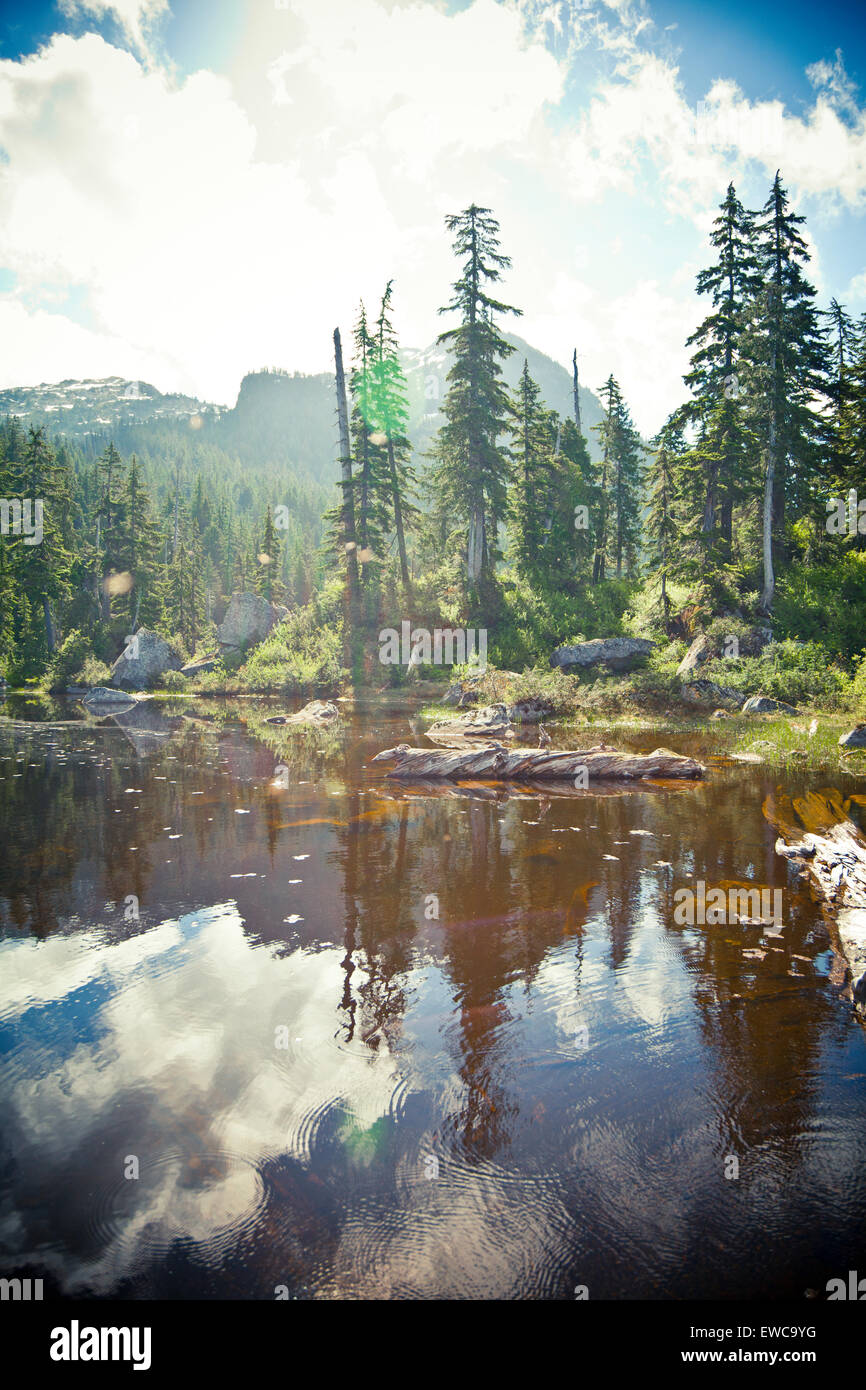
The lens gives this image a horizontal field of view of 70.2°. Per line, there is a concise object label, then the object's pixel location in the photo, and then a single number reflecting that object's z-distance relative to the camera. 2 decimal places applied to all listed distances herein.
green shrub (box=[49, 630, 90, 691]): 46.16
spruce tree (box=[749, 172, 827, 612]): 27.77
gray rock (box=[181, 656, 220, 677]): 48.84
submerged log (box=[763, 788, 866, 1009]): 7.24
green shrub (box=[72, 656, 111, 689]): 46.41
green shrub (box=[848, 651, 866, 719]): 21.45
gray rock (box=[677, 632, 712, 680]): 26.97
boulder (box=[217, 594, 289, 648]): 49.62
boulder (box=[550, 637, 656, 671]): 29.36
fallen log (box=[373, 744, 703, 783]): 16.20
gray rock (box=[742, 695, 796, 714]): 23.17
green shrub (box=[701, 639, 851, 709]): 23.45
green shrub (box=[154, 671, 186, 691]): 46.56
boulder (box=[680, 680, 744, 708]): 24.88
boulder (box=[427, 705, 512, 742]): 21.45
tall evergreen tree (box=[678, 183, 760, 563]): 28.03
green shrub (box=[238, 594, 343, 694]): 37.75
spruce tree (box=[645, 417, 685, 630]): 30.83
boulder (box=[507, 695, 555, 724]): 24.69
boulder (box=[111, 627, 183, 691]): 47.06
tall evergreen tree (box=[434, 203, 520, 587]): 32.75
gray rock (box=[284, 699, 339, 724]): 26.83
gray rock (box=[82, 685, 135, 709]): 39.66
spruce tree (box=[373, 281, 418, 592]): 39.34
